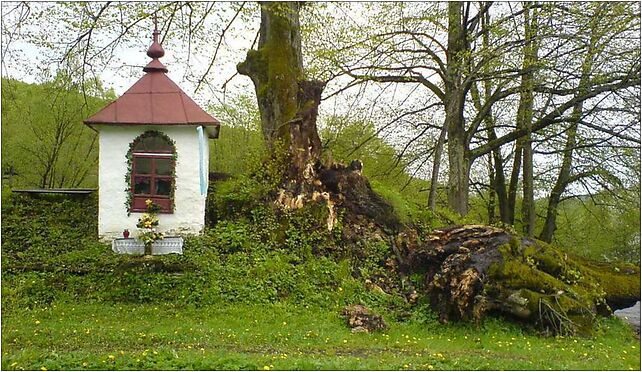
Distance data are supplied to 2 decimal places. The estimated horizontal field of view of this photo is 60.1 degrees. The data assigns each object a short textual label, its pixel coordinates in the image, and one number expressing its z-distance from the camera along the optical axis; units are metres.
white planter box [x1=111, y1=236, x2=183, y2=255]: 10.14
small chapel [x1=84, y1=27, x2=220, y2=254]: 10.59
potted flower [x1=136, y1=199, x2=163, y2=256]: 10.03
